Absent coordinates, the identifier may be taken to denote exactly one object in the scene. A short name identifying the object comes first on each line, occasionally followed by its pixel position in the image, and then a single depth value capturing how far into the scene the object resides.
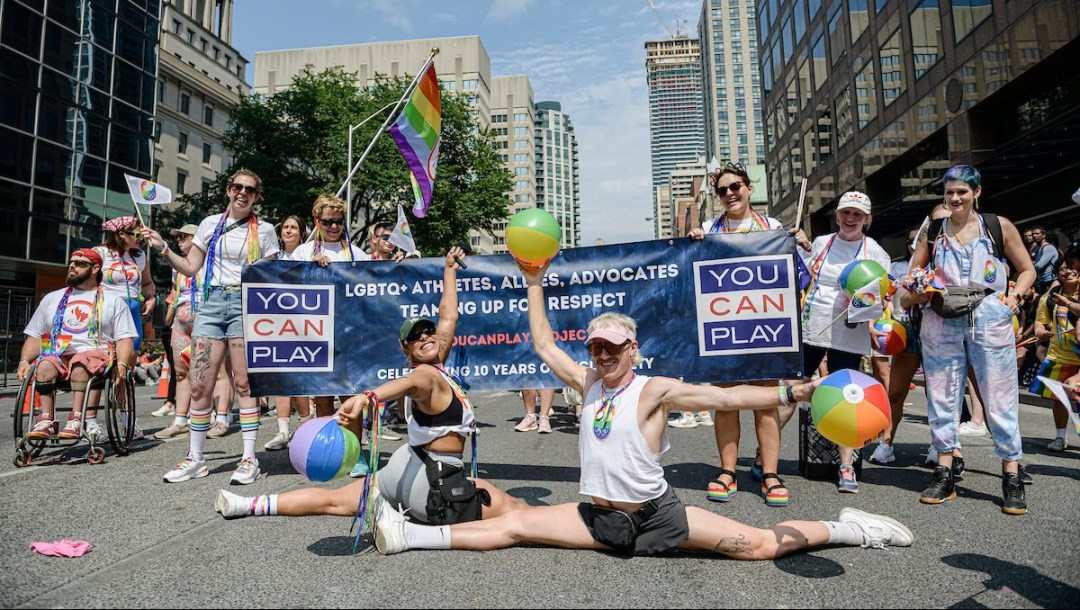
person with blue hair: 4.05
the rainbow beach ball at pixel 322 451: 2.87
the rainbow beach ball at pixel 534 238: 3.67
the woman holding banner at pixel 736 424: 4.12
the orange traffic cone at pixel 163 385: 11.28
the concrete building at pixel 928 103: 14.88
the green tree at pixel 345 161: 27.39
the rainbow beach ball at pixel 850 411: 2.57
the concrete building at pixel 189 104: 40.06
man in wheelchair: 5.49
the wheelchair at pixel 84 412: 5.25
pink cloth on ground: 3.04
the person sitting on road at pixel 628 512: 2.98
